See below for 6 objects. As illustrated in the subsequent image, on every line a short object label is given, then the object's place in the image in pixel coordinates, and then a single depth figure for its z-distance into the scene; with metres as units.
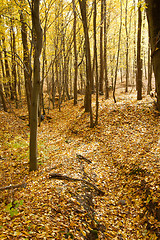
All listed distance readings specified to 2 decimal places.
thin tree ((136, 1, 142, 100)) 10.80
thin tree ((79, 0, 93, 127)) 8.62
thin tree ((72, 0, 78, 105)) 15.28
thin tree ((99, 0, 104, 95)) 14.97
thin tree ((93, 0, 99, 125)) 8.92
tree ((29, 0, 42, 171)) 4.69
